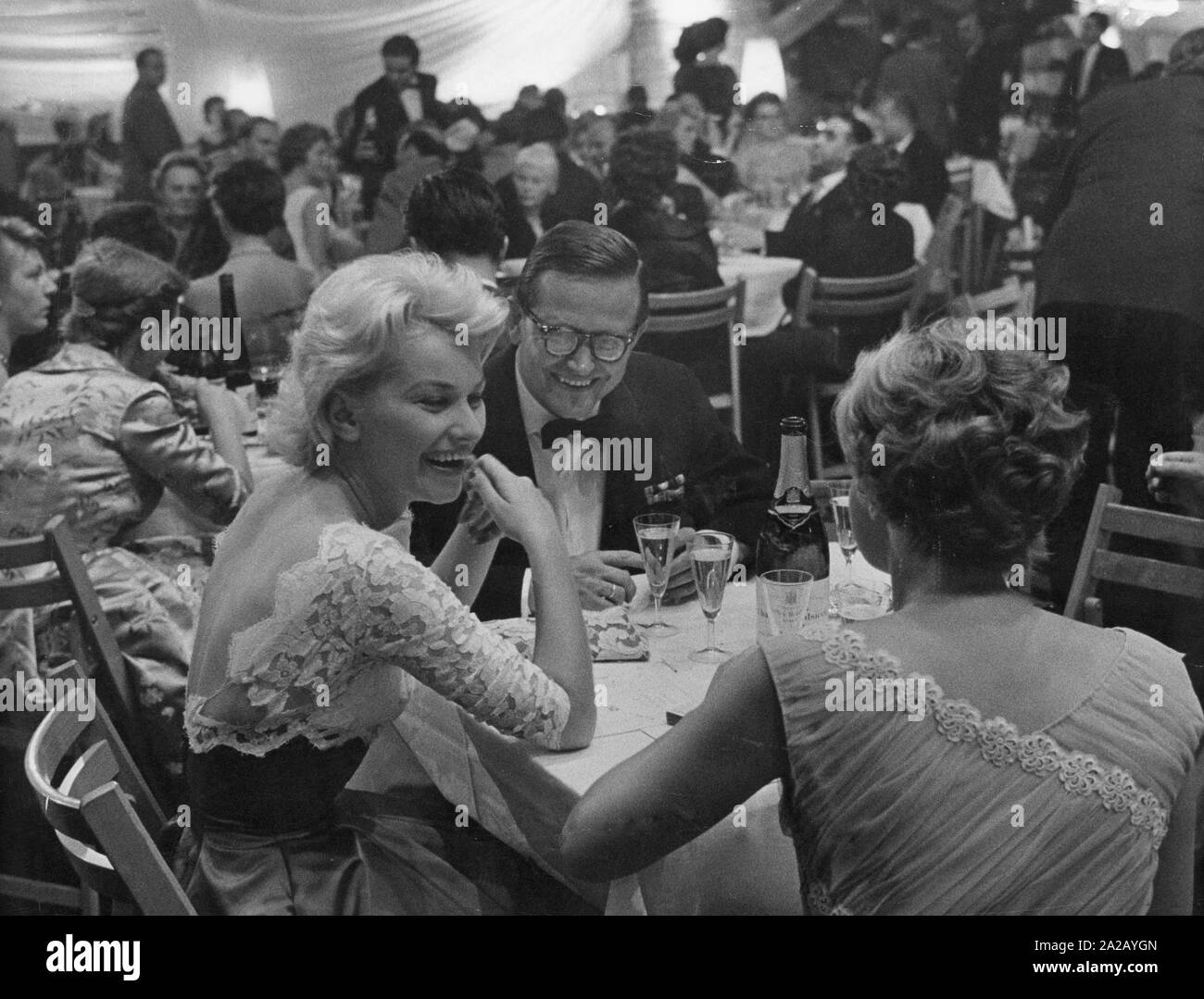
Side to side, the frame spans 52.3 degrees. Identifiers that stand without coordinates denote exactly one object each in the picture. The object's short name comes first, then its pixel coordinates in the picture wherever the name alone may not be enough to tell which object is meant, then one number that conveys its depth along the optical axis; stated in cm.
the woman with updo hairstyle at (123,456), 218
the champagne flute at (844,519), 205
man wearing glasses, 212
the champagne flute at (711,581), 192
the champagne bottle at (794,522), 211
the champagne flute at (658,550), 201
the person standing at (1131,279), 219
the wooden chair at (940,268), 224
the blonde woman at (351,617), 170
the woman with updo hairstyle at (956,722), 135
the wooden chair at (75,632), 207
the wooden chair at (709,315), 222
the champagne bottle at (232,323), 221
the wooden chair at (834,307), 226
